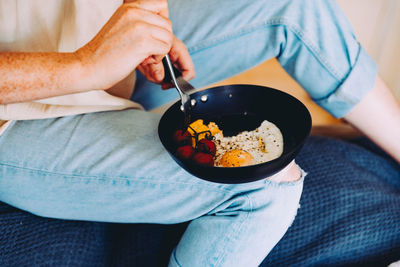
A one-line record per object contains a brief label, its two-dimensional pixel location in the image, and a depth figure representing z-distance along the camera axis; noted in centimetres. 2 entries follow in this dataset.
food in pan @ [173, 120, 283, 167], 62
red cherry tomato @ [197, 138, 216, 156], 64
